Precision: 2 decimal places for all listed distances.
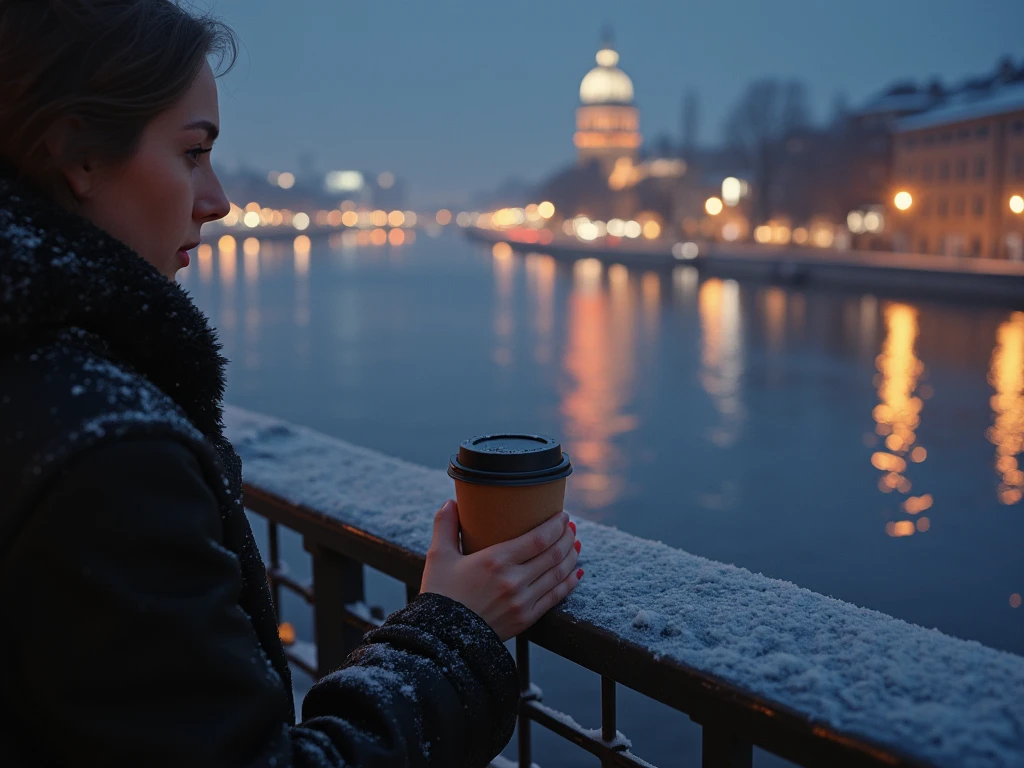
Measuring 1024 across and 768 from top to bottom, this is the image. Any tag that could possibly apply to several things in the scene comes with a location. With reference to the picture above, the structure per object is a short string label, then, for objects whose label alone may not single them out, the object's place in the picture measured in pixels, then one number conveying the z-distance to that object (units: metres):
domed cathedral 108.81
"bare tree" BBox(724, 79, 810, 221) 48.22
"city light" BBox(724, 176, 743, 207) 54.97
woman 0.80
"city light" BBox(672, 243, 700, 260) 44.98
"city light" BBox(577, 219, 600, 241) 82.06
